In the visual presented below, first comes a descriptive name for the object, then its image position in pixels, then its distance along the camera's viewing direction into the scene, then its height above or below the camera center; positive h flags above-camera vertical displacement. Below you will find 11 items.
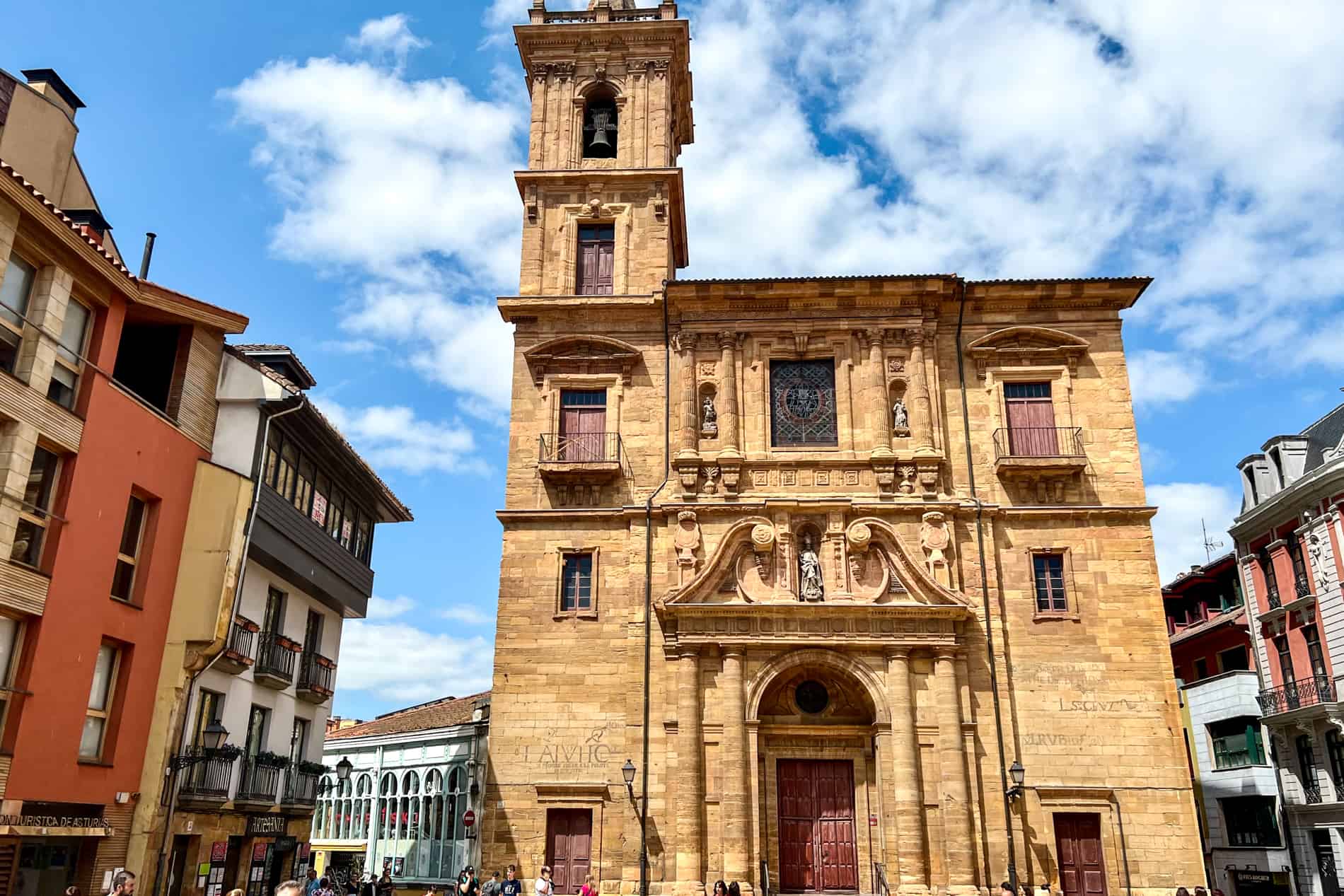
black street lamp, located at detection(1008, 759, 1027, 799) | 24.20 +1.54
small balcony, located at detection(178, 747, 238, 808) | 21.12 +1.08
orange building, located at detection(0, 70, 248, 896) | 17.64 +5.53
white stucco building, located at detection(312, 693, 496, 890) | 36.59 +1.59
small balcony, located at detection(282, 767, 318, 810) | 26.14 +1.23
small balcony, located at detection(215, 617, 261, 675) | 22.38 +3.92
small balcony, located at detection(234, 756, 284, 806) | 23.67 +1.21
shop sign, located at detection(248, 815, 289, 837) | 24.38 +0.31
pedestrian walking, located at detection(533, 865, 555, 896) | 21.34 -0.81
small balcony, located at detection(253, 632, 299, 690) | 24.56 +4.03
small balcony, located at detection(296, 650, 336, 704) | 27.59 +4.10
